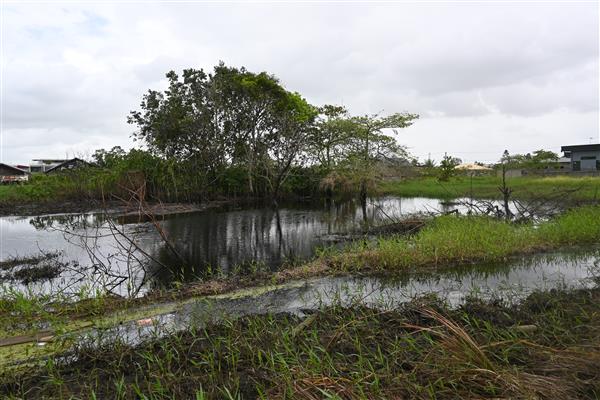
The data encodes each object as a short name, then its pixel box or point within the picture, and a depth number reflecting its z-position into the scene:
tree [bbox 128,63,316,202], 27.31
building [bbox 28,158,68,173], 65.76
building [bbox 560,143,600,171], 35.38
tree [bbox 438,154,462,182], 32.66
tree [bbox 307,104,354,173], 29.94
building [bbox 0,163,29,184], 48.43
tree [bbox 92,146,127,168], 27.94
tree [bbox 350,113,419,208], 29.91
